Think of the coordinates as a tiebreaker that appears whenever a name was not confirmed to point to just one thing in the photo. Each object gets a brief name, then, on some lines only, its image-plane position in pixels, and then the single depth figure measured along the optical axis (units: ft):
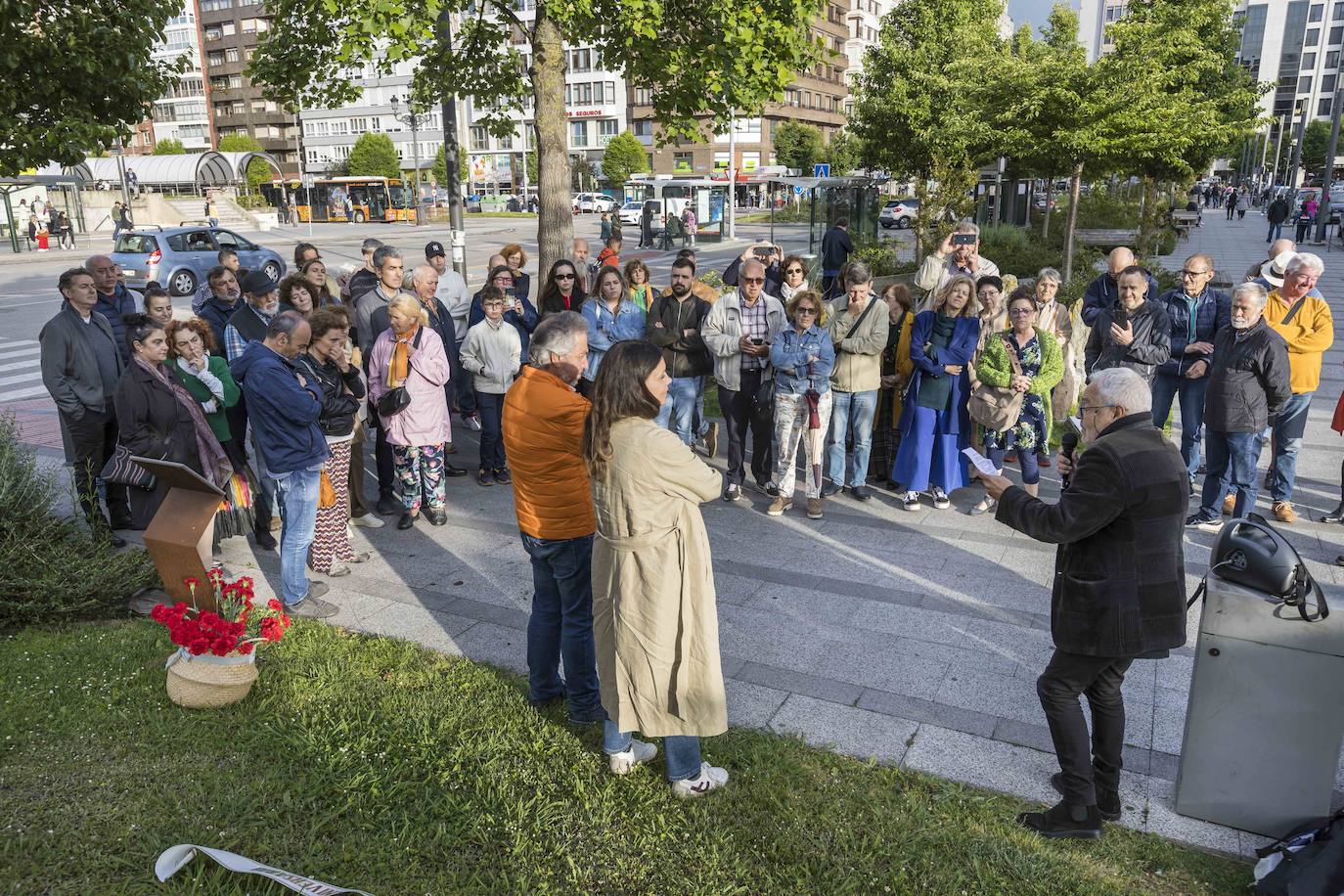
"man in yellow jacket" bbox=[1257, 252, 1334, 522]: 22.98
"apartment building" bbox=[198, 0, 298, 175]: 322.96
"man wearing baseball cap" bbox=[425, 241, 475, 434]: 32.35
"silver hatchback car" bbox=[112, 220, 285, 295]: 79.71
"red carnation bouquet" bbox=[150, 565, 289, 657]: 14.97
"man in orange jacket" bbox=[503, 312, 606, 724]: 13.30
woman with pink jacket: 23.20
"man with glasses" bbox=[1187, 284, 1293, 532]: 21.12
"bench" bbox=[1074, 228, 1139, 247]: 92.01
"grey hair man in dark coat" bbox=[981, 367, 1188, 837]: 11.13
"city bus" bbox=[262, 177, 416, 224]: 191.42
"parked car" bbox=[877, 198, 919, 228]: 159.22
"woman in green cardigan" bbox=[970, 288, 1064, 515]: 22.81
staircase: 183.62
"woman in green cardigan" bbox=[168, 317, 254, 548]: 21.17
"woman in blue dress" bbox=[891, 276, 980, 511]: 24.00
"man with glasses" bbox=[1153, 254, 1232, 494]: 24.20
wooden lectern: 15.89
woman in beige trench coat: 11.68
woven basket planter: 15.05
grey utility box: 11.46
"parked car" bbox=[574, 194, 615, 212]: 200.95
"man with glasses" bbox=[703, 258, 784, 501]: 25.07
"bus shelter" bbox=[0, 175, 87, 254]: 117.80
